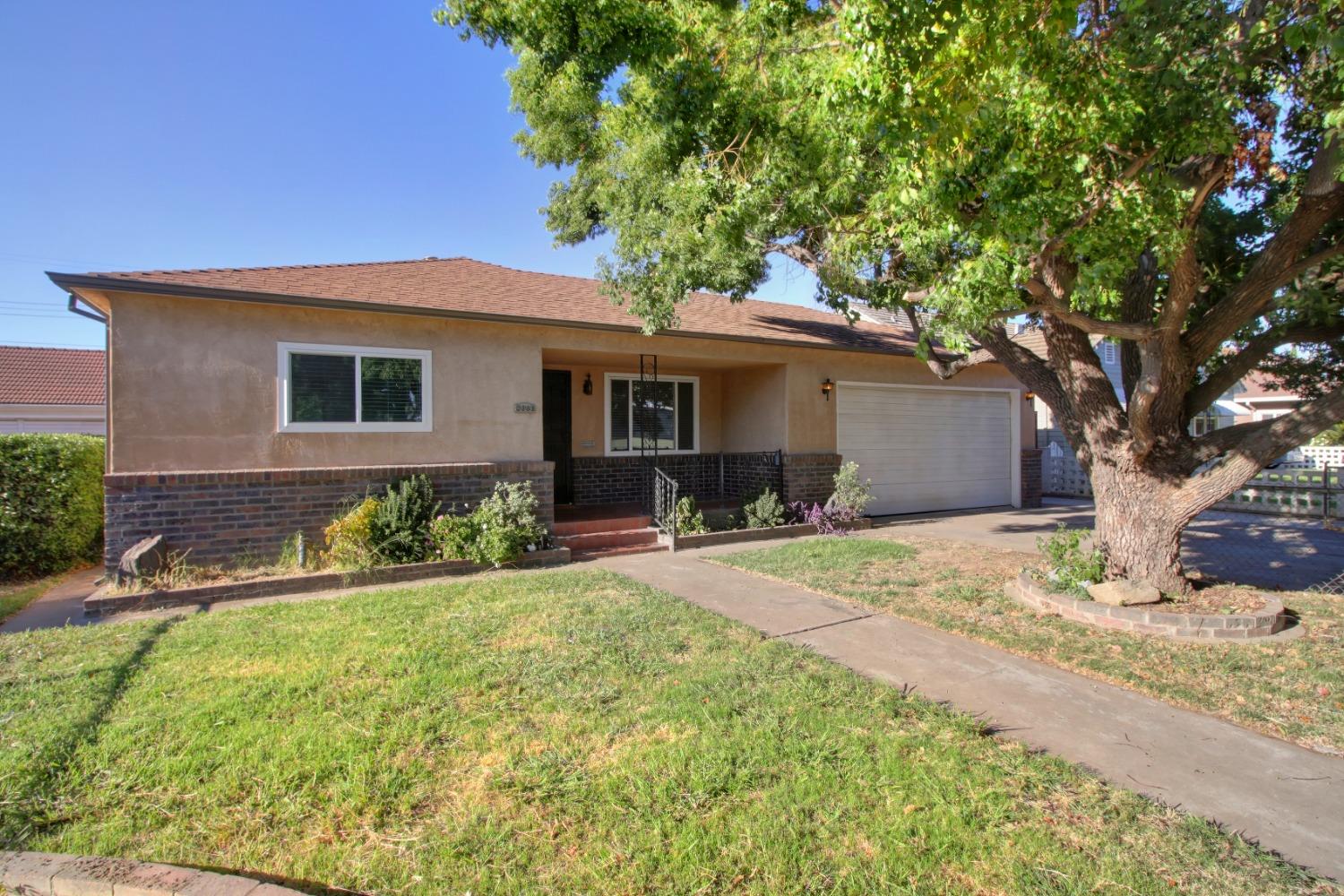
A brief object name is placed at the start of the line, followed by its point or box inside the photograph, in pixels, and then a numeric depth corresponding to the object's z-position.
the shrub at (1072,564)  6.69
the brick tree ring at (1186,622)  5.73
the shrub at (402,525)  8.13
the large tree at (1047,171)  5.04
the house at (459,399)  7.52
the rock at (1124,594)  6.14
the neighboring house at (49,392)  19.97
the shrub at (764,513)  11.23
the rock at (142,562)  6.92
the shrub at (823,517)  11.63
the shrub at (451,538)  8.32
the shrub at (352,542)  7.90
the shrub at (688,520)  10.62
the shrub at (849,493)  11.77
